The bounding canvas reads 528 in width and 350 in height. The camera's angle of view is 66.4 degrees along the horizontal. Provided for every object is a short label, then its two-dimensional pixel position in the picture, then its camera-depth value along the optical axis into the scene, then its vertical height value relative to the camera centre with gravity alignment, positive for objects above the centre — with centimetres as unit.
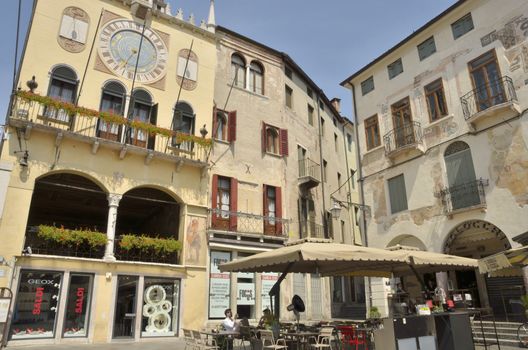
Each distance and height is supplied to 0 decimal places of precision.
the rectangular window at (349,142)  3117 +1223
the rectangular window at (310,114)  2464 +1137
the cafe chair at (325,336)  895 -63
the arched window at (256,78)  2123 +1167
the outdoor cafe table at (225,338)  977 -69
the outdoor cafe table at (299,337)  886 -68
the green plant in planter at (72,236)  1339 +245
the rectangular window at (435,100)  1669 +820
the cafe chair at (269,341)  890 -70
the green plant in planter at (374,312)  1599 -24
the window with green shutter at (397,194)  1752 +469
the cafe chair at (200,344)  960 -77
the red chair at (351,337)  983 -70
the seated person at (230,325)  1031 -39
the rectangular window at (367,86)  2027 +1066
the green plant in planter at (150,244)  1476 +238
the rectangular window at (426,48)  1758 +1076
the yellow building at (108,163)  1318 +528
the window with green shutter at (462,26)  1625 +1083
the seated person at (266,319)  983 -26
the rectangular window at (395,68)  1892 +1073
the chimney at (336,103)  3294 +1590
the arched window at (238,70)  2059 +1172
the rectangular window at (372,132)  1942 +806
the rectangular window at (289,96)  2285 +1154
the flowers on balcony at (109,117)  1383 +692
